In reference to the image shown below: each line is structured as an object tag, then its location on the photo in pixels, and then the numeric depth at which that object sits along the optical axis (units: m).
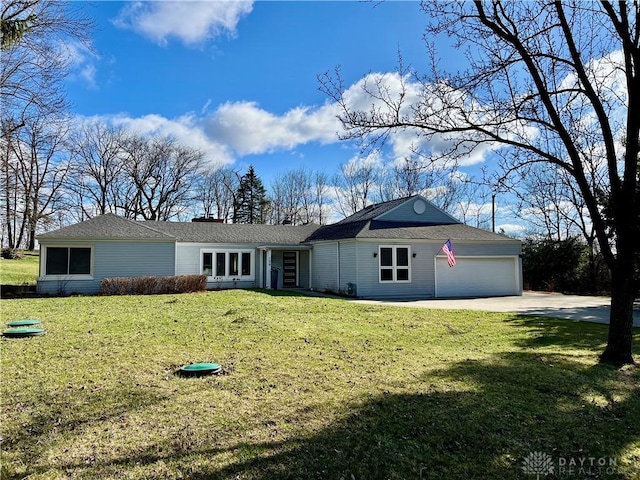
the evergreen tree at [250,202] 43.47
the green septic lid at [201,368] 5.59
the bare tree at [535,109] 6.74
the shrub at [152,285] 16.95
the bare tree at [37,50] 9.73
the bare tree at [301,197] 42.81
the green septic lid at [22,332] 7.63
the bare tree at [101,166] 35.75
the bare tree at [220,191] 42.91
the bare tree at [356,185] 39.84
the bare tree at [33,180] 14.57
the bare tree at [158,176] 37.53
